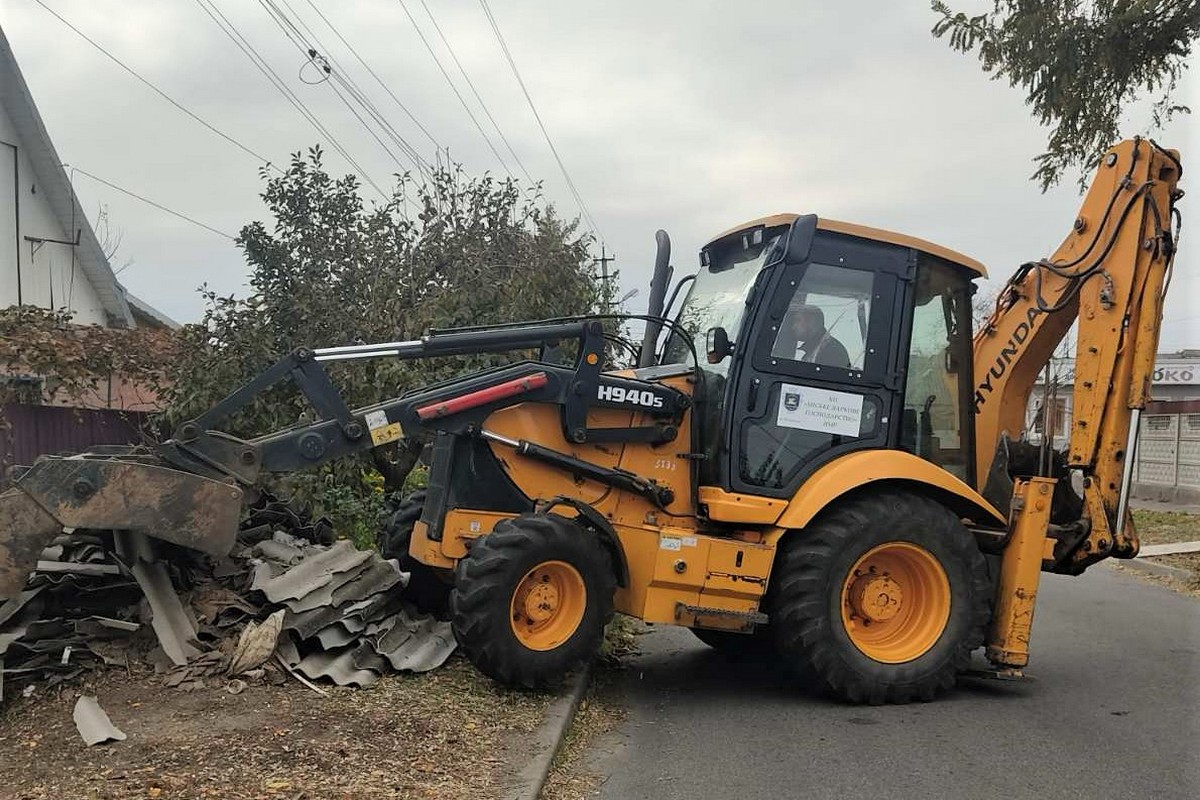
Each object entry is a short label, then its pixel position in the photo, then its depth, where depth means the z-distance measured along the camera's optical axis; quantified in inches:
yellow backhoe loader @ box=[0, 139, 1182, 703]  224.5
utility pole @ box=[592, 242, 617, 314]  502.0
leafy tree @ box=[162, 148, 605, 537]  394.0
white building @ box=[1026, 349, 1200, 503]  821.2
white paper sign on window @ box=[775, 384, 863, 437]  250.8
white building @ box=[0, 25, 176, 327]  679.7
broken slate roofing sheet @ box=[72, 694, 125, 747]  175.9
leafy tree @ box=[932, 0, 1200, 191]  369.7
